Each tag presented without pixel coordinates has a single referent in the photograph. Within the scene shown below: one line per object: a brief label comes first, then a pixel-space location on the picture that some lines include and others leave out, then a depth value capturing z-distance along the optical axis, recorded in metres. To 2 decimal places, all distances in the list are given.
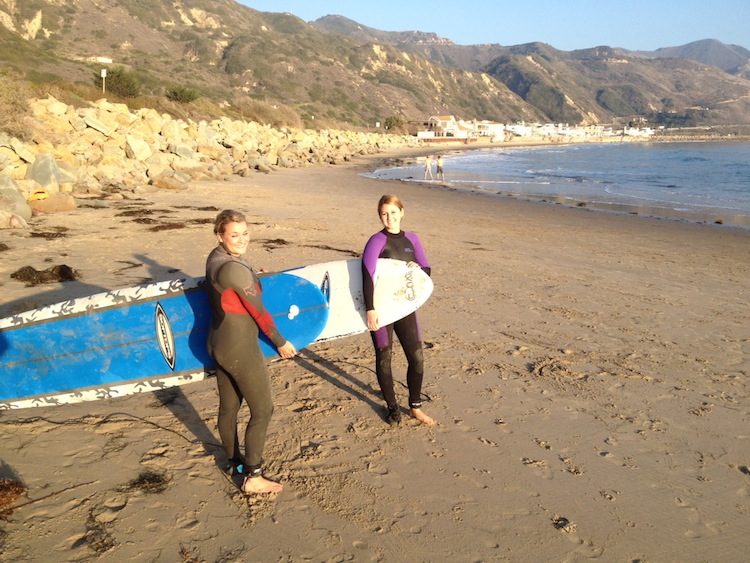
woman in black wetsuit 2.89
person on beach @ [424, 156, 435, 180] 28.02
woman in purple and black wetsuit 3.76
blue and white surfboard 3.90
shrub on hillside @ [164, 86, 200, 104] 41.38
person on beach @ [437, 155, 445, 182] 27.78
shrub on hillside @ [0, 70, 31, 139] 14.45
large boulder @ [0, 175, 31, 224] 9.87
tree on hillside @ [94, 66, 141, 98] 35.31
